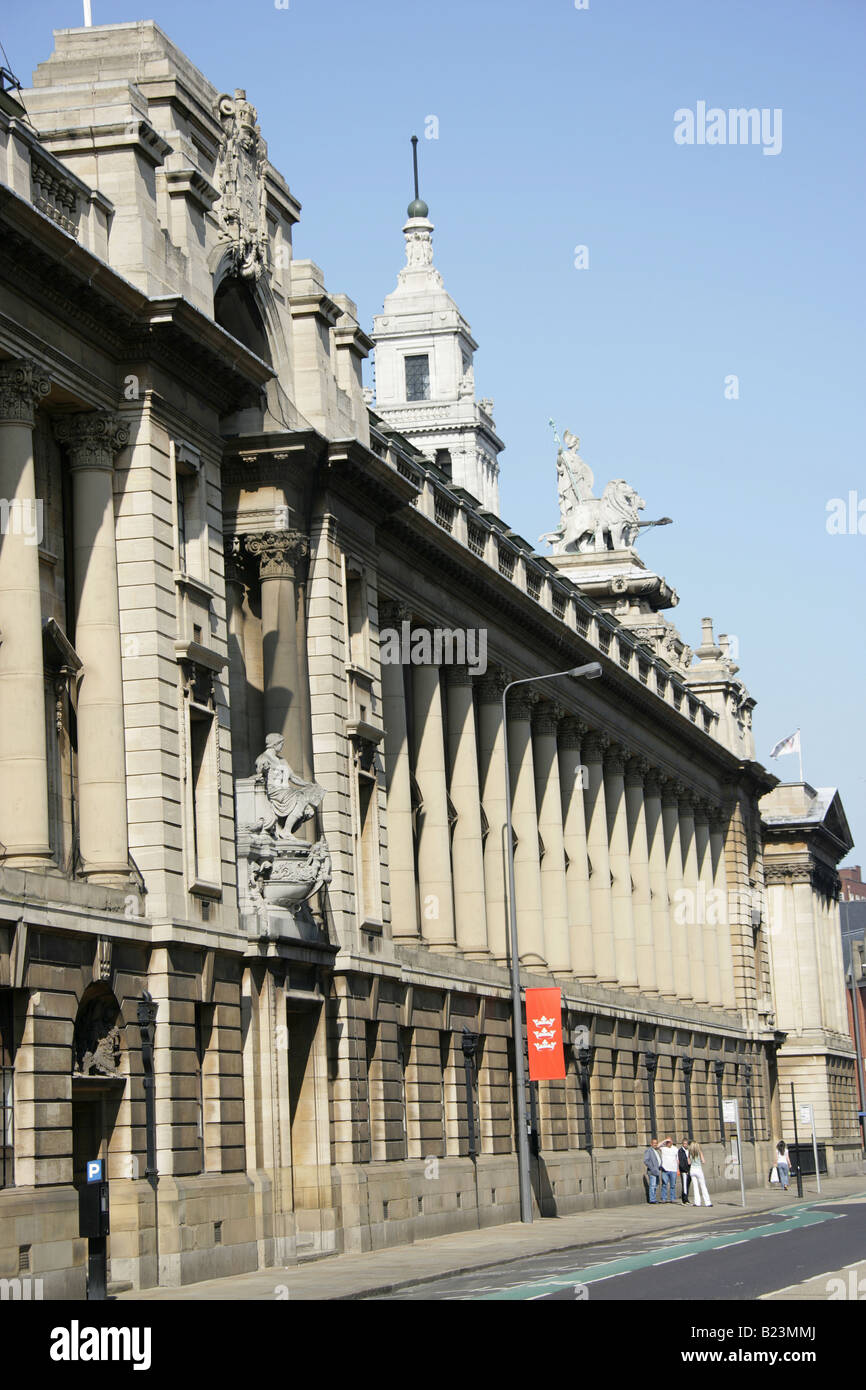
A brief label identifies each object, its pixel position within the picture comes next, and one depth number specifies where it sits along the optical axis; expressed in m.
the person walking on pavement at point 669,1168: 66.88
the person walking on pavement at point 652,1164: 66.69
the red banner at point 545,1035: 53.16
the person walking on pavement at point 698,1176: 63.72
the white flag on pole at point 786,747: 109.12
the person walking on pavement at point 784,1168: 83.19
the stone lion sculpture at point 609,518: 102.69
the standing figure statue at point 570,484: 103.19
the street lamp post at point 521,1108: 51.09
